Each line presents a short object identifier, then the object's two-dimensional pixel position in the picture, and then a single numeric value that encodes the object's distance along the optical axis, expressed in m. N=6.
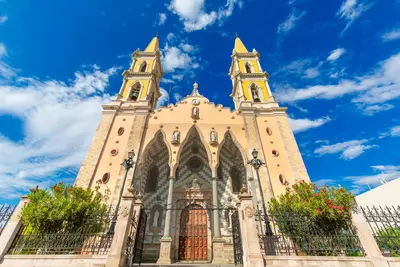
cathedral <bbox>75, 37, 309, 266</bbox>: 13.49
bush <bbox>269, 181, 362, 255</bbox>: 6.84
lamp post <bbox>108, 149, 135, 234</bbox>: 8.07
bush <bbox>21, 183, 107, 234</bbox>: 8.28
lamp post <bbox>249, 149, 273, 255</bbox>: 9.82
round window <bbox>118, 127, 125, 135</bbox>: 16.85
